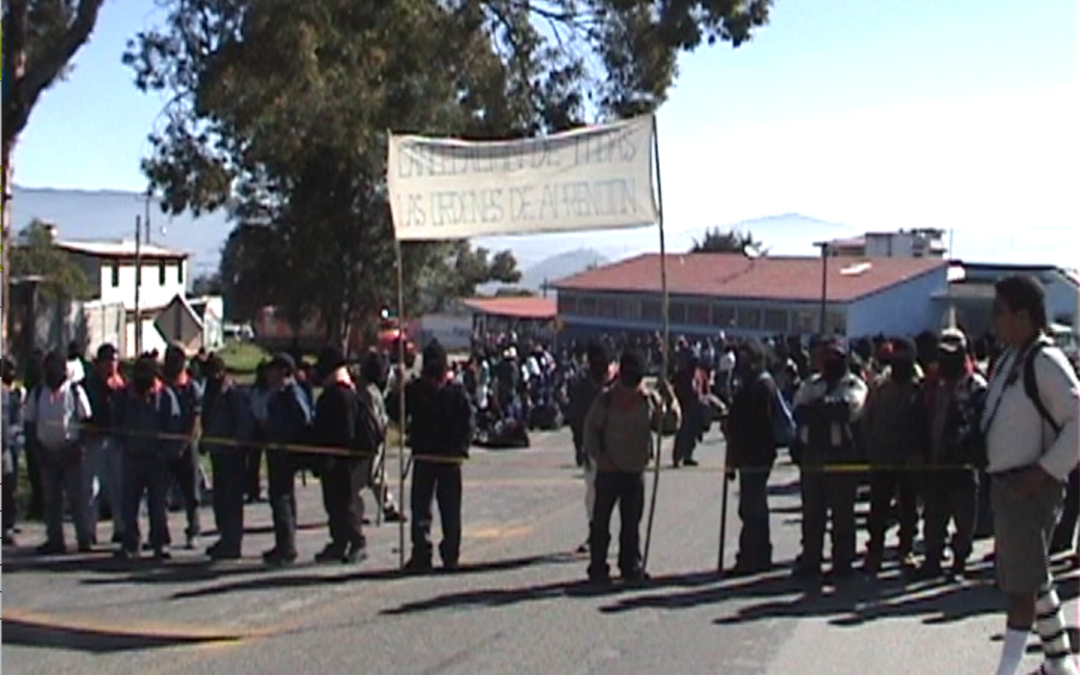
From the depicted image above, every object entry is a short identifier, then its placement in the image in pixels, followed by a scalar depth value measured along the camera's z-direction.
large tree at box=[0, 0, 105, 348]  19.98
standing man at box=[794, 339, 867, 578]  13.26
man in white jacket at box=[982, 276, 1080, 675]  8.33
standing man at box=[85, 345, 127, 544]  14.82
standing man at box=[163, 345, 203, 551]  14.71
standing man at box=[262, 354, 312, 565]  14.20
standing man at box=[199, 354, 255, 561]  14.45
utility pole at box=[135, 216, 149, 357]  57.94
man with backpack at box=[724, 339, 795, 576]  13.60
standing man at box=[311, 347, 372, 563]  13.98
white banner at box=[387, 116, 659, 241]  13.49
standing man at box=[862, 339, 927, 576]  13.34
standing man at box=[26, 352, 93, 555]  14.65
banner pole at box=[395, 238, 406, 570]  13.84
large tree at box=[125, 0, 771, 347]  21.48
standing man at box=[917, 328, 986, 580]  13.11
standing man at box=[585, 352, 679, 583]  13.12
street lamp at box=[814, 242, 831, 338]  52.69
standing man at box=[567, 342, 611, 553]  13.84
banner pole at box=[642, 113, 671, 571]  13.34
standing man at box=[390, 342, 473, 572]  13.62
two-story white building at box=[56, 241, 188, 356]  82.44
